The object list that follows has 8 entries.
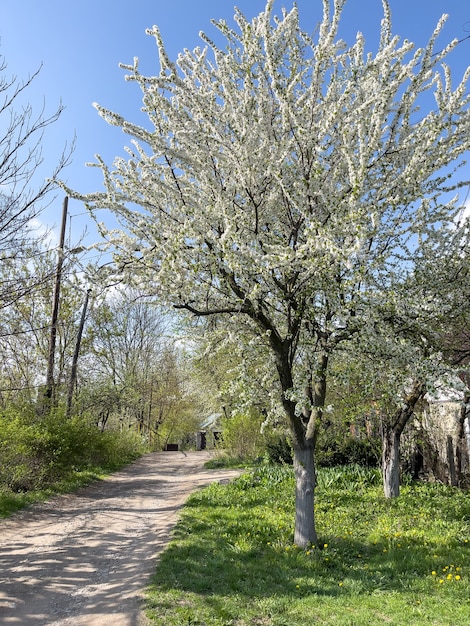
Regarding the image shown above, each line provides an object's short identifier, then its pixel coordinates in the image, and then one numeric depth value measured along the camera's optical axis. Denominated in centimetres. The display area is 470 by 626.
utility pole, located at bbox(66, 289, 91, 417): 1345
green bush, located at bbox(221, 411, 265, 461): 1564
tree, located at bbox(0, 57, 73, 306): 517
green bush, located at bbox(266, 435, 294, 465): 1422
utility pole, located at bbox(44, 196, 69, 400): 1192
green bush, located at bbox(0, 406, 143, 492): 948
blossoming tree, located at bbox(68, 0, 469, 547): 529
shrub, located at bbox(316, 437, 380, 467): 1227
